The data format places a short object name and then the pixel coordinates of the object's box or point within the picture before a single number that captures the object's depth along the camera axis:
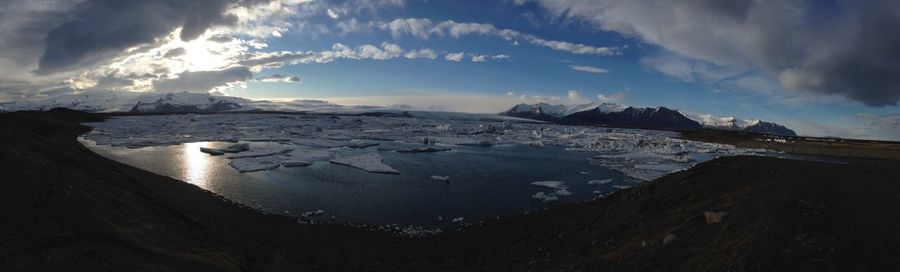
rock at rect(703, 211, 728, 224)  9.78
